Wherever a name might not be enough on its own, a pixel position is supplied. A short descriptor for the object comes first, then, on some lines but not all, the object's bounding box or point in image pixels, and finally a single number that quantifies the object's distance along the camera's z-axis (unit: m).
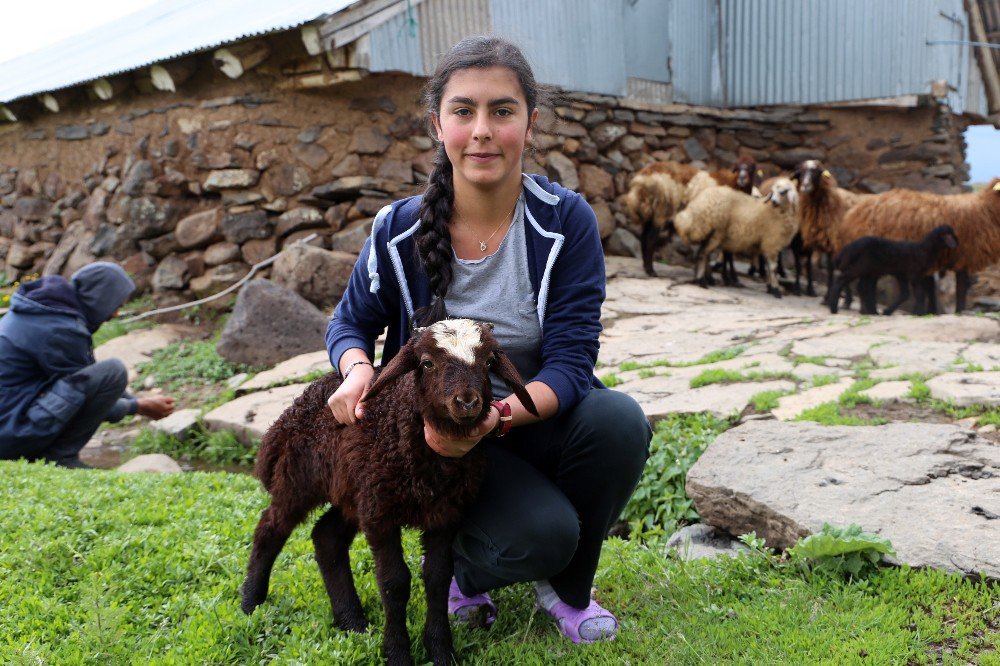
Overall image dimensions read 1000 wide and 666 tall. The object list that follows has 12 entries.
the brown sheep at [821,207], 10.97
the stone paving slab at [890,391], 5.03
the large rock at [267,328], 8.59
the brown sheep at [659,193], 12.09
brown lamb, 2.36
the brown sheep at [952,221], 9.45
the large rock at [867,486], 3.04
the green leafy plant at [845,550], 2.96
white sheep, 11.69
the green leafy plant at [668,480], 4.27
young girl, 2.70
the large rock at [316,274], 9.64
